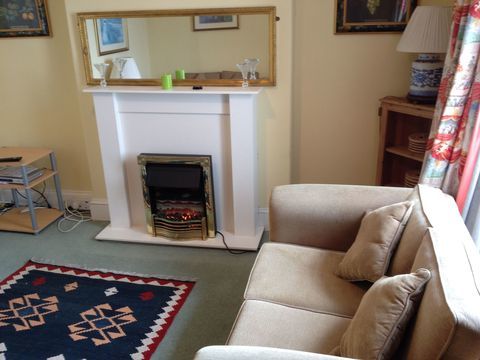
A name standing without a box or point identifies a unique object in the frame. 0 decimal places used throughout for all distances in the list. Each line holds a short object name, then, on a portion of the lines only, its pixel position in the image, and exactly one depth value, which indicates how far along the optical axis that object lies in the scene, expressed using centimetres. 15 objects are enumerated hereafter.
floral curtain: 198
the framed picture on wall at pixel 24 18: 321
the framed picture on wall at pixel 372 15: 275
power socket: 369
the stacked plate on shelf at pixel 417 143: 264
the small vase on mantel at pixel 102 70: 302
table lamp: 237
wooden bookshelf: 272
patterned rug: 215
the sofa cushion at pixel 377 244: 176
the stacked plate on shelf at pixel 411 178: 269
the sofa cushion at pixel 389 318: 129
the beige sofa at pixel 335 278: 116
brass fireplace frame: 291
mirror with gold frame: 281
